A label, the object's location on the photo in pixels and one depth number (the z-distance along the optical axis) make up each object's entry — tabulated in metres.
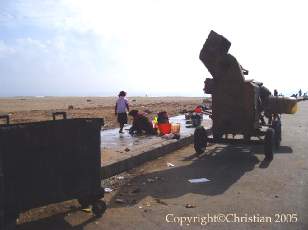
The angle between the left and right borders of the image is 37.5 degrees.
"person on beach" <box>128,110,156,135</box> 15.79
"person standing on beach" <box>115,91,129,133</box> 16.97
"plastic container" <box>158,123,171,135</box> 15.23
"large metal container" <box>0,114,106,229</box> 5.49
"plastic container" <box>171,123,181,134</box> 15.25
